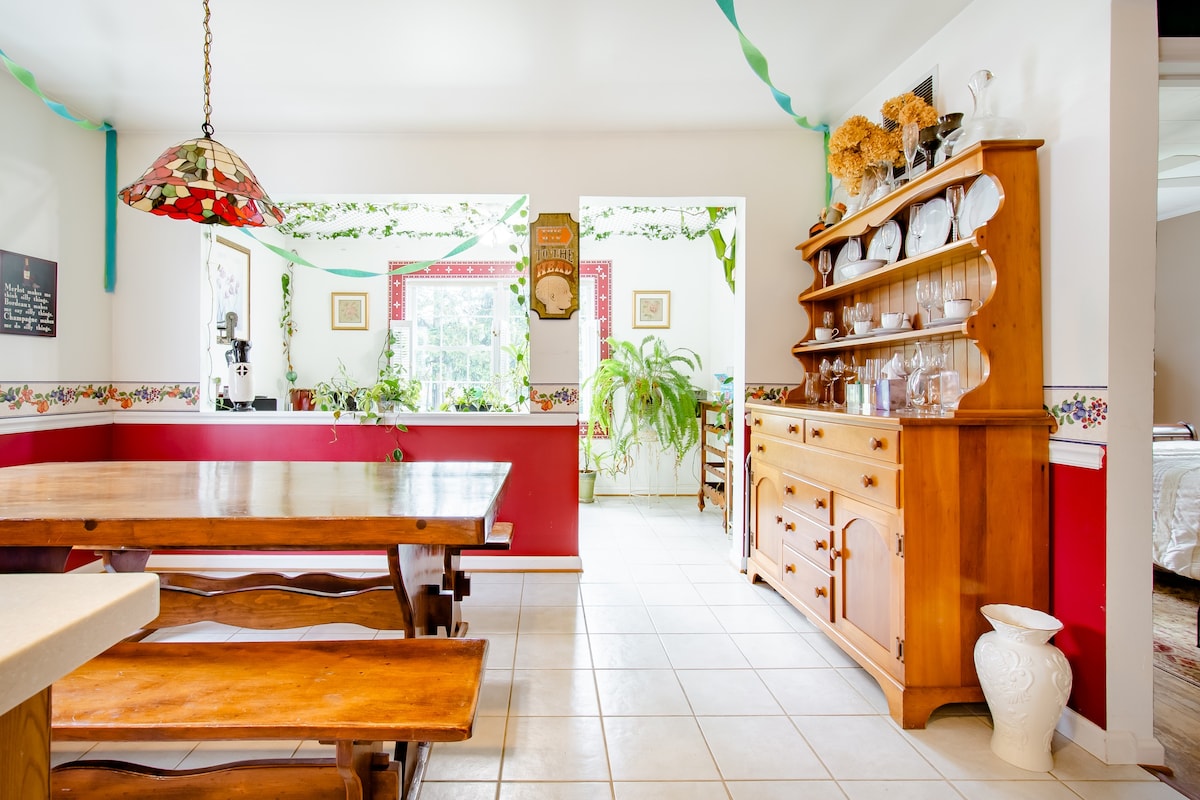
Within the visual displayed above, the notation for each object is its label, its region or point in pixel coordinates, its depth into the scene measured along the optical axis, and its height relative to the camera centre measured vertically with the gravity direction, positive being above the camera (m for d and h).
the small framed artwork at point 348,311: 5.56 +0.84
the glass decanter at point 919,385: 2.34 +0.05
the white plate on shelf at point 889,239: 2.61 +0.72
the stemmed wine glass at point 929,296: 2.35 +0.42
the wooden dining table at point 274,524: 1.47 -0.32
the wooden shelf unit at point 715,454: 4.44 -0.48
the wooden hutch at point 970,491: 1.92 -0.31
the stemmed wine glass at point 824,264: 3.15 +0.73
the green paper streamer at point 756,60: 1.80 +1.20
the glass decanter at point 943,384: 2.26 +0.05
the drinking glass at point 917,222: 2.44 +0.74
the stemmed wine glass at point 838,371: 3.15 +0.15
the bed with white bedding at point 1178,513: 2.82 -0.58
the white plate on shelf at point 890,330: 2.46 +0.29
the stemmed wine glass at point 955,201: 2.18 +0.74
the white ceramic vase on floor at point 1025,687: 1.69 -0.85
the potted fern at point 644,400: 5.09 -0.02
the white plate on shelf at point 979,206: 2.04 +0.69
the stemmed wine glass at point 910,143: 2.36 +1.04
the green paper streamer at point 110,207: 3.42 +1.13
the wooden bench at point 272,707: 1.15 -0.64
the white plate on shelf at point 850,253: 2.94 +0.75
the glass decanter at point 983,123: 2.01 +0.97
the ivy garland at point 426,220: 4.59 +1.53
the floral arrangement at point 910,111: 2.31 +1.16
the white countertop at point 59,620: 0.45 -0.19
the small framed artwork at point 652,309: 5.60 +0.85
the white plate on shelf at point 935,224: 2.29 +0.70
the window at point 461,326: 5.67 +0.71
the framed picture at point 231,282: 4.23 +0.89
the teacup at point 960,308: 2.06 +0.32
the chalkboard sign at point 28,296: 2.83 +0.53
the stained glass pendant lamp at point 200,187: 1.69 +0.62
